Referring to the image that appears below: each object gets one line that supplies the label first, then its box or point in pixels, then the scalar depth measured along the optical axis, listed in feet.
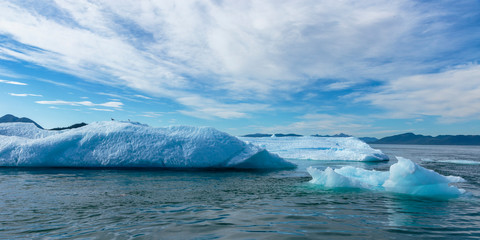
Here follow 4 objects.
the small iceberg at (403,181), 21.94
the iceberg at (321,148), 67.05
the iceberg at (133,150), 38.78
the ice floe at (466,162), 59.31
